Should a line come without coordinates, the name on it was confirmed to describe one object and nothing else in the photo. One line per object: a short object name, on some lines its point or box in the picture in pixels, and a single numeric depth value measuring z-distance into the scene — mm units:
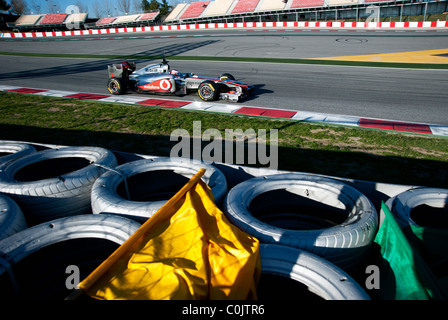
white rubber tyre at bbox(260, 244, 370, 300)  2141
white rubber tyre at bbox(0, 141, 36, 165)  4477
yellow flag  1950
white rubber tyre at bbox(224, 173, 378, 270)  2646
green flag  1916
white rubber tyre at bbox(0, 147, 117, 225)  3436
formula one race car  9923
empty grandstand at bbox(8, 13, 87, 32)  45000
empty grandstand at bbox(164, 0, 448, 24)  28719
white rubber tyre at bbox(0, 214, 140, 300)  2555
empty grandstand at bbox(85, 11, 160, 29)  42250
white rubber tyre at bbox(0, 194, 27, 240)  2855
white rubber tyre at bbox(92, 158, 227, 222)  3096
